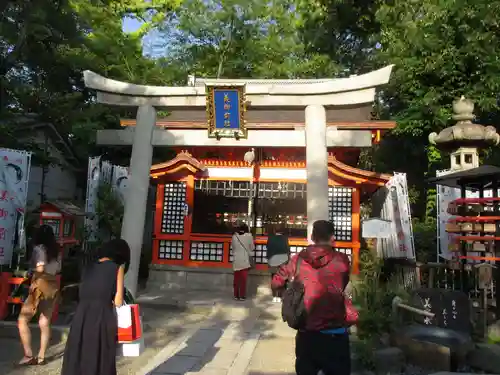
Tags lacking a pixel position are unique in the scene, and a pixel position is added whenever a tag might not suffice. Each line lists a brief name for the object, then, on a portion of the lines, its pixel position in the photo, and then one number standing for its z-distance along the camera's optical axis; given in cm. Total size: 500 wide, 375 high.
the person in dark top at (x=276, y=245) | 813
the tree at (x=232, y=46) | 2105
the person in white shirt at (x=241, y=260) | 915
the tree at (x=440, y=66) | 1416
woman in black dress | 355
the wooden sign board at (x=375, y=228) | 960
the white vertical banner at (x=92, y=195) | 1065
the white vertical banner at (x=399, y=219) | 1023
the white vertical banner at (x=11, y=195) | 744
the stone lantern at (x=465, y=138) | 999
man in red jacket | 311
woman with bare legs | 512
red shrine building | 754
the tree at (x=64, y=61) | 963
